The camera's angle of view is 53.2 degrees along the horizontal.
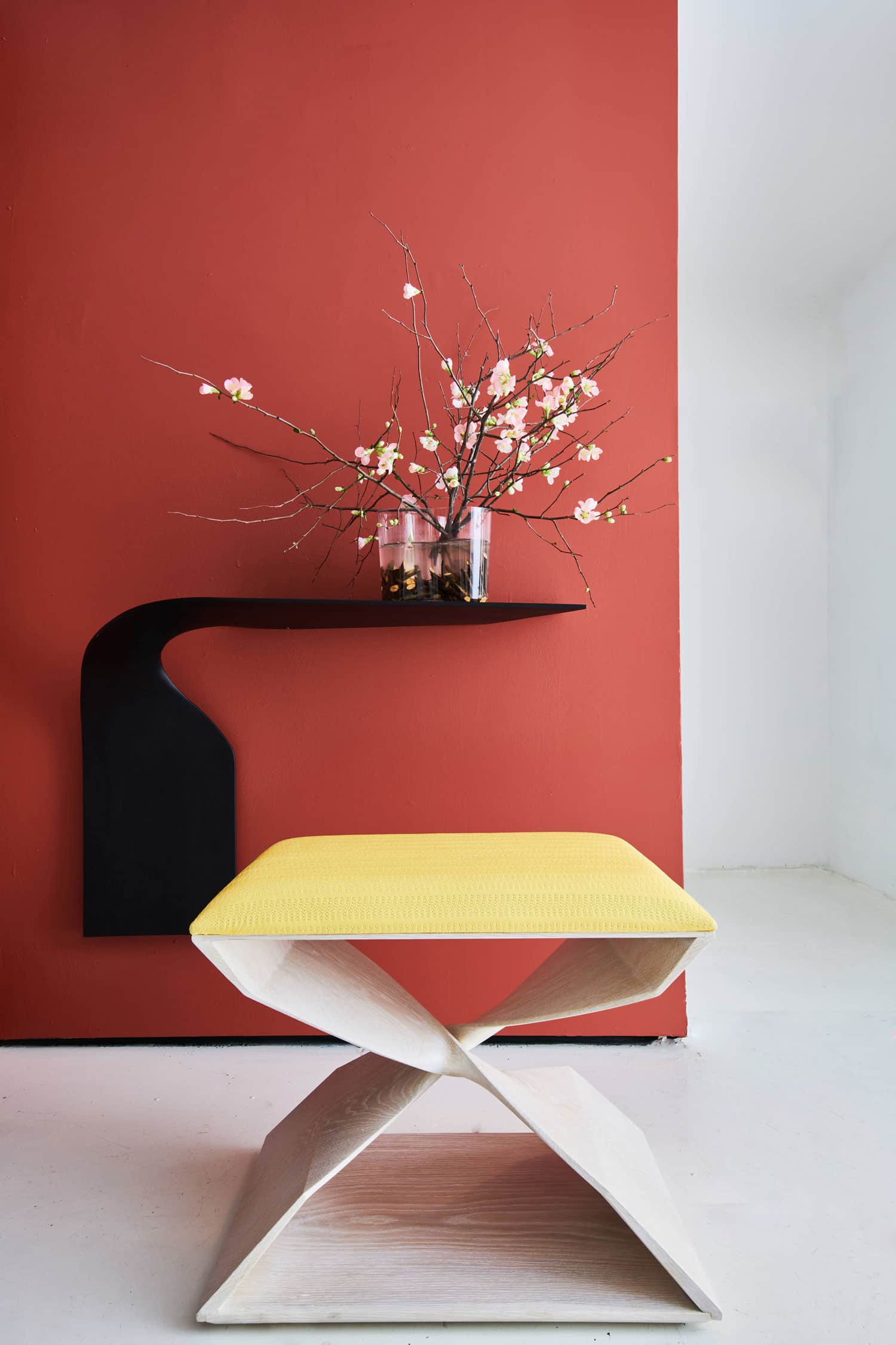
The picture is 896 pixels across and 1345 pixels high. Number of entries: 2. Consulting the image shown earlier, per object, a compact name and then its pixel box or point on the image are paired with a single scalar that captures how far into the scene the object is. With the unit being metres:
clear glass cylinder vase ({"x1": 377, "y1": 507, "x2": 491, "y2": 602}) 1.86
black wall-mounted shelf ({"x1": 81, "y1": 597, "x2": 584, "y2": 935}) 2.01
